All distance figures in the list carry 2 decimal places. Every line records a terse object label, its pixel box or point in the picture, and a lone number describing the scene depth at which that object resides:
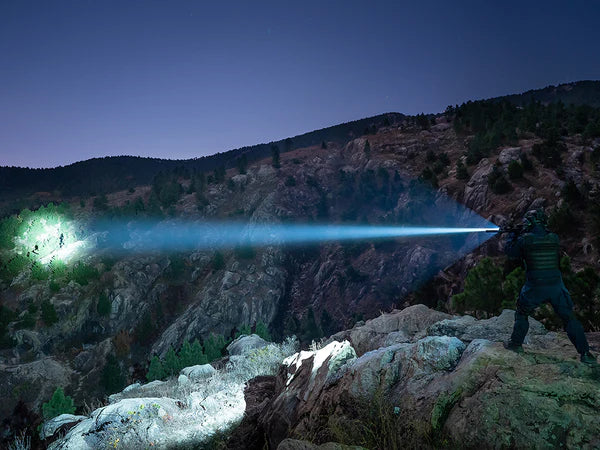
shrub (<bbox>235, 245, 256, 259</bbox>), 57.19
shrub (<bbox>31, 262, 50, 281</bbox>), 56.59
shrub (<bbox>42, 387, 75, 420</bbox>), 31.08
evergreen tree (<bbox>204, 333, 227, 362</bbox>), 39.09
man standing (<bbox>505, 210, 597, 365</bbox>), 5.68
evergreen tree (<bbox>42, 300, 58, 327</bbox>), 49.56
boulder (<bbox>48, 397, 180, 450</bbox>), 8.16
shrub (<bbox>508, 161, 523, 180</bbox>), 33.84
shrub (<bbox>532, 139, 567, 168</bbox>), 33.73
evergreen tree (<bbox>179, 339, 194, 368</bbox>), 36.81
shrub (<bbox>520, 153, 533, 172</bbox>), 34.26
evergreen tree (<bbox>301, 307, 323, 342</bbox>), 39.44
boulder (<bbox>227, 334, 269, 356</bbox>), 28.80
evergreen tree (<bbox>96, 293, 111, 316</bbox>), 51.44
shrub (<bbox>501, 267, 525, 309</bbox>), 14.51
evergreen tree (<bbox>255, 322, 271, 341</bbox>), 39.17
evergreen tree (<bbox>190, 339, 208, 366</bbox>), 36.11
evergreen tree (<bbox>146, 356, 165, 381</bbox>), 36.41
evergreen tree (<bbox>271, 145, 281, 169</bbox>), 78.50
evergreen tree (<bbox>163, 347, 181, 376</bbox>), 37.22
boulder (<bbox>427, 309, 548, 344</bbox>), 7.95
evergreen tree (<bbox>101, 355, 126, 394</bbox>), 40.31
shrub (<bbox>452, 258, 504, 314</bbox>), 16.83
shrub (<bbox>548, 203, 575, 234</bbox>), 23.34
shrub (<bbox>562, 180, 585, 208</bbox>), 24.95
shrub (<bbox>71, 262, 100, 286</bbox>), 54.75
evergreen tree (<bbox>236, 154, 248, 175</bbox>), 82.12
